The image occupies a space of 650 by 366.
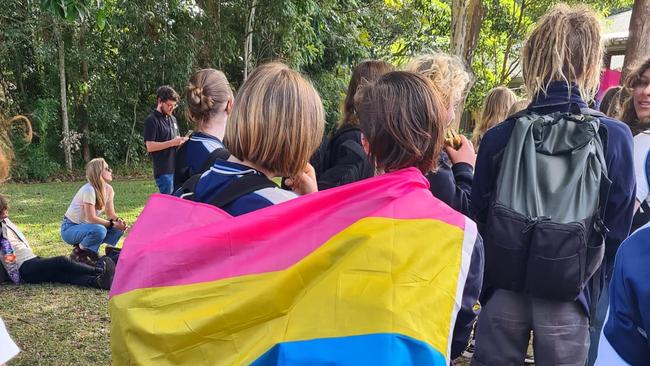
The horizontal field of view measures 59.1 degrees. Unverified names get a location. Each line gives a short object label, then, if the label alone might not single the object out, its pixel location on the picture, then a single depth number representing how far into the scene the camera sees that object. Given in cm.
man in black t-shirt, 680
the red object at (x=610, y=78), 897
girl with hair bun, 346
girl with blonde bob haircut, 192
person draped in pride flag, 154
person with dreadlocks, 237
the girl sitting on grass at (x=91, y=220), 609
